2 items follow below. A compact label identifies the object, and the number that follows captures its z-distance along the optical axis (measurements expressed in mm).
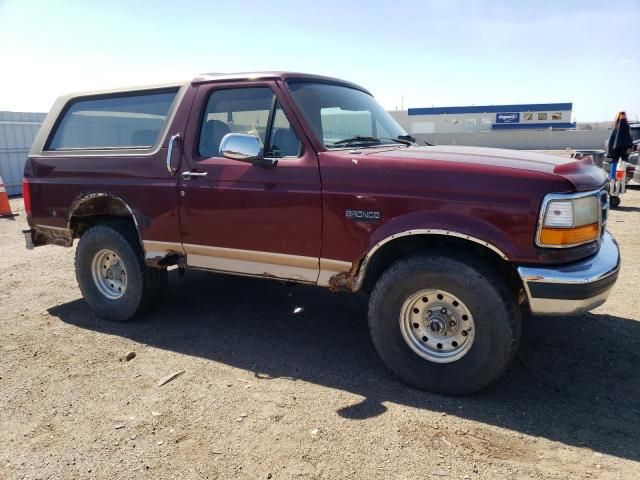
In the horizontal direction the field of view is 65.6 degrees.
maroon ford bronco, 3016
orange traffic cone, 11133
